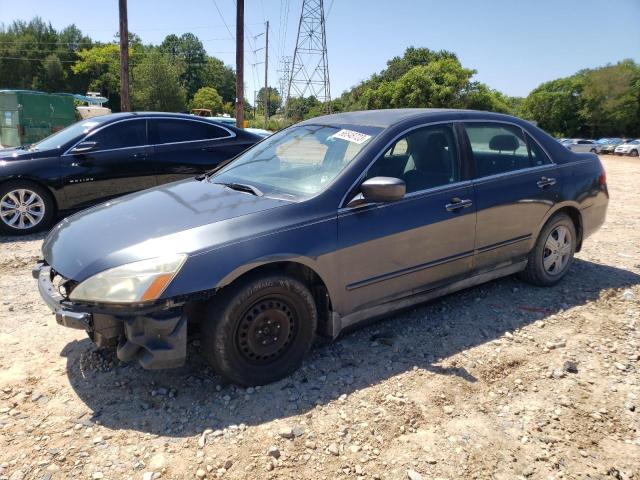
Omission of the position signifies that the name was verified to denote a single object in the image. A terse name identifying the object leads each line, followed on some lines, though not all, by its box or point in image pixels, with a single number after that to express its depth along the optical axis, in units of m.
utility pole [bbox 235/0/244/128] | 17.06
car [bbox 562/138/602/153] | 38.46
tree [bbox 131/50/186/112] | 54.97
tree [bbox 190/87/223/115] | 66.38
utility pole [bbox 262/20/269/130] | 51.57
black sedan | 6.13
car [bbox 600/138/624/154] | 37.93
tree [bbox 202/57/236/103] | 89.00
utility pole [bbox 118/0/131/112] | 15.88
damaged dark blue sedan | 2.58
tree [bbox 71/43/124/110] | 66.06
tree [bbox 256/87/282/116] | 97.88
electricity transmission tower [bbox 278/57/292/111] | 53.81
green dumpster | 16.53
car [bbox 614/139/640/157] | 35.12
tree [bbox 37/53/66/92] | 64.56
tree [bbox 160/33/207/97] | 86.88
